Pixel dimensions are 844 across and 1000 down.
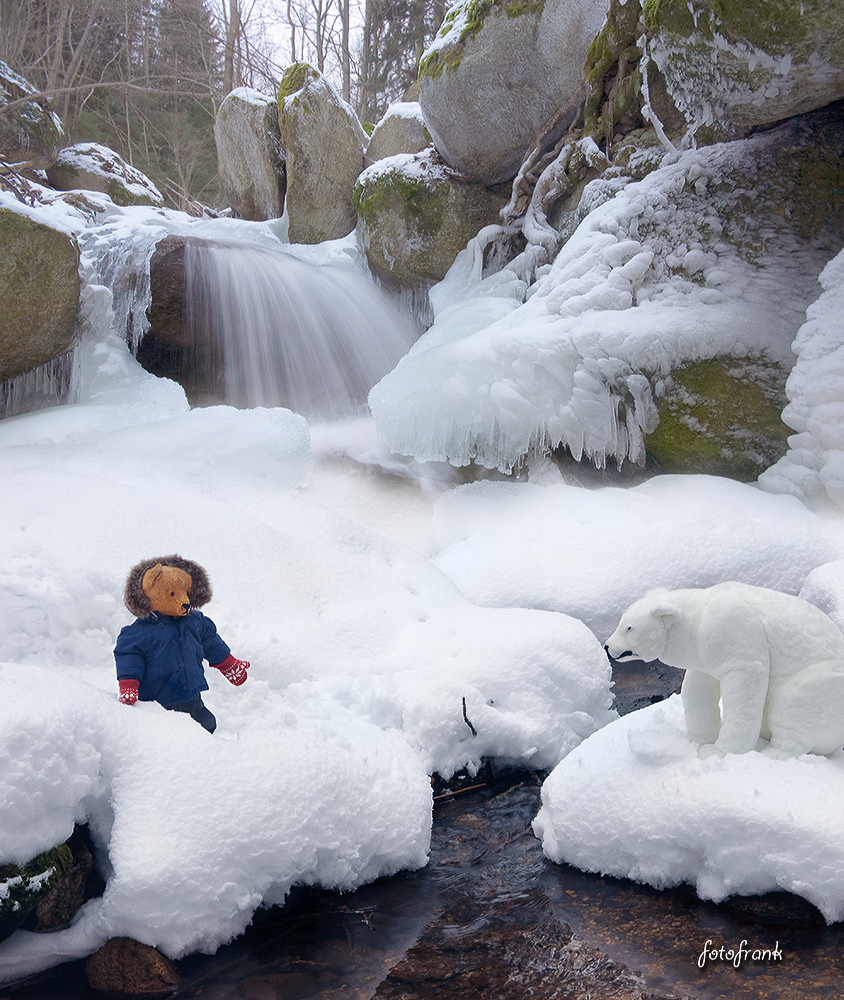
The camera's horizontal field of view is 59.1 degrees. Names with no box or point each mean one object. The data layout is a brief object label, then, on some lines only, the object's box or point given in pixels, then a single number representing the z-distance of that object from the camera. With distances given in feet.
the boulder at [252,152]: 27.76
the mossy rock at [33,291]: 14.30
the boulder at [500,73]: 18.13
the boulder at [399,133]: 27.48
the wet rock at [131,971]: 5.02
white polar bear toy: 5.68
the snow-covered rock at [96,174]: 33.42
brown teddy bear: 6.70
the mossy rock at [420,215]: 19.98
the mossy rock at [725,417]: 13.57
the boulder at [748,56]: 10.23
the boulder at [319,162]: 25.68
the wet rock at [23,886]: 4.91
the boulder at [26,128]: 28.30
